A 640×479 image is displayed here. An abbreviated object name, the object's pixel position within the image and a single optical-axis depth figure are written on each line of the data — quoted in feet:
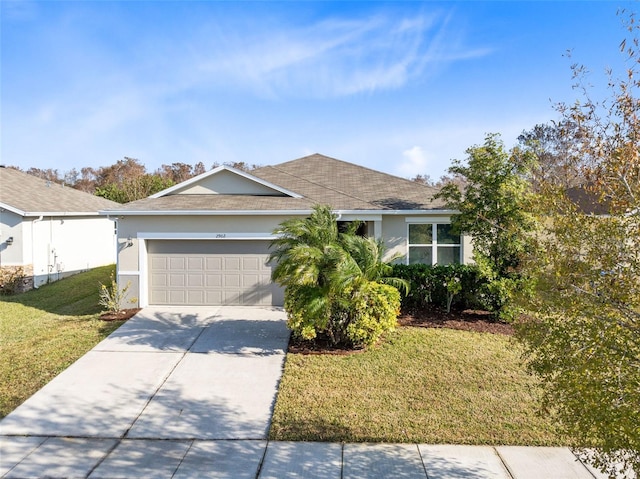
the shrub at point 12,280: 52.42
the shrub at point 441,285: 36.78
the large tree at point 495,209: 34.17
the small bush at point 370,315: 28.50
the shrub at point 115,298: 38.14
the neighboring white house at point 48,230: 54.03
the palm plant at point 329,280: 27.76
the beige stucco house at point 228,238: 39.99
